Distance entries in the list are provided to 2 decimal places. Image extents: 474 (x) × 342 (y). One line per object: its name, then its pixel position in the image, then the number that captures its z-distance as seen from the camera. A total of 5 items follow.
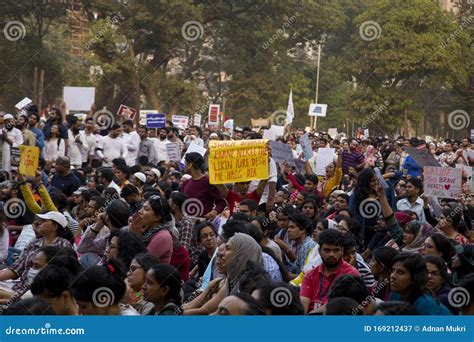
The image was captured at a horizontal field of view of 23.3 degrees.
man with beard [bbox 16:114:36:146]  16.09
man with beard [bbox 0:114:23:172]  15.62
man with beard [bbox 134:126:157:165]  19.27
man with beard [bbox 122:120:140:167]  18.80
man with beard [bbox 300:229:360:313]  7.82
